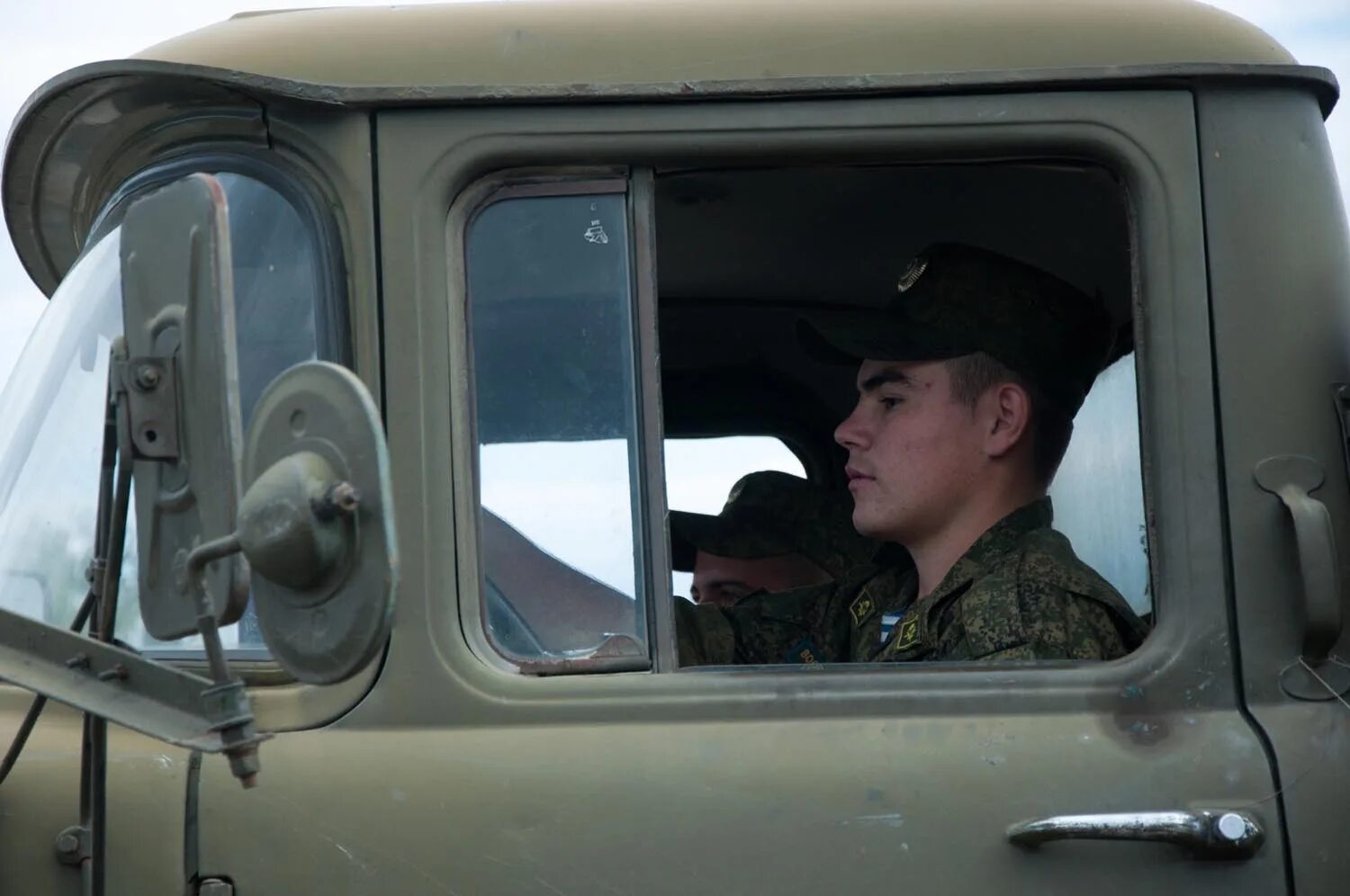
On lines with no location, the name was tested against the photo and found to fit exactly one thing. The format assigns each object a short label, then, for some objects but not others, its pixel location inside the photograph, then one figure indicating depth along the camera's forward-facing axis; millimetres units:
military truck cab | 3881
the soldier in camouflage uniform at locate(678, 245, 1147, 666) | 5371
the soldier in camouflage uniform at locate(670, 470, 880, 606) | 6652
